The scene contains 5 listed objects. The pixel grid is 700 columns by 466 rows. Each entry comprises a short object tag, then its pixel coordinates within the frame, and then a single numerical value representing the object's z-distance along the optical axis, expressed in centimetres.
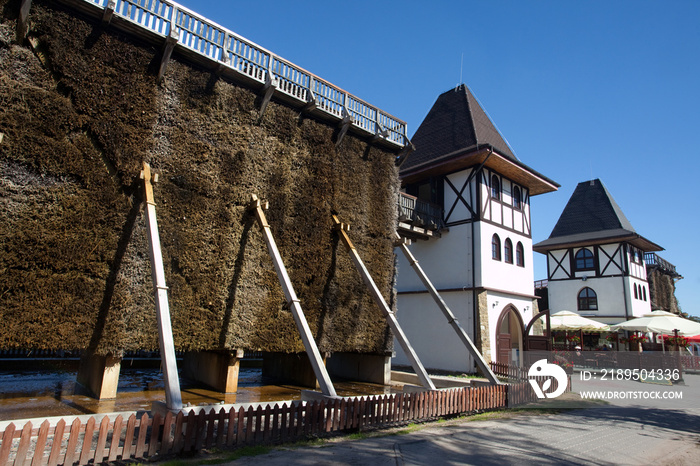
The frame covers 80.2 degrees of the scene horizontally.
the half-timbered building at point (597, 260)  3222
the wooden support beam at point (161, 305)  710
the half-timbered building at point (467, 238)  1967
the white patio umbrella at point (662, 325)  2221
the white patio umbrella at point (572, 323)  2345
